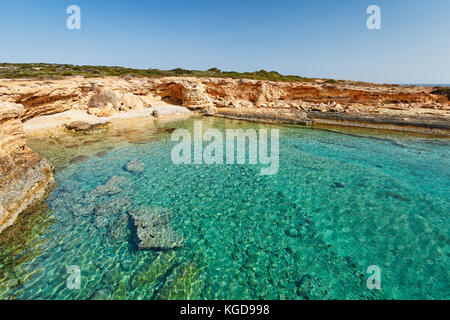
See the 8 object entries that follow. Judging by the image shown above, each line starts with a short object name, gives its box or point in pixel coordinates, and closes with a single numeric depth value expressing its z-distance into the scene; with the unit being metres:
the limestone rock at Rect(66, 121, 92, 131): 16.44
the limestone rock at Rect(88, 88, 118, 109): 20.77
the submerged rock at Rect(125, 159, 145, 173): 9.53
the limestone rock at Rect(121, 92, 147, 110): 23.19
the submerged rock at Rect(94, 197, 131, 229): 5.99
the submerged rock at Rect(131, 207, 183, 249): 5.23
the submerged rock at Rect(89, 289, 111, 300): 3.91
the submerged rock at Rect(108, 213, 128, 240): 5.53
